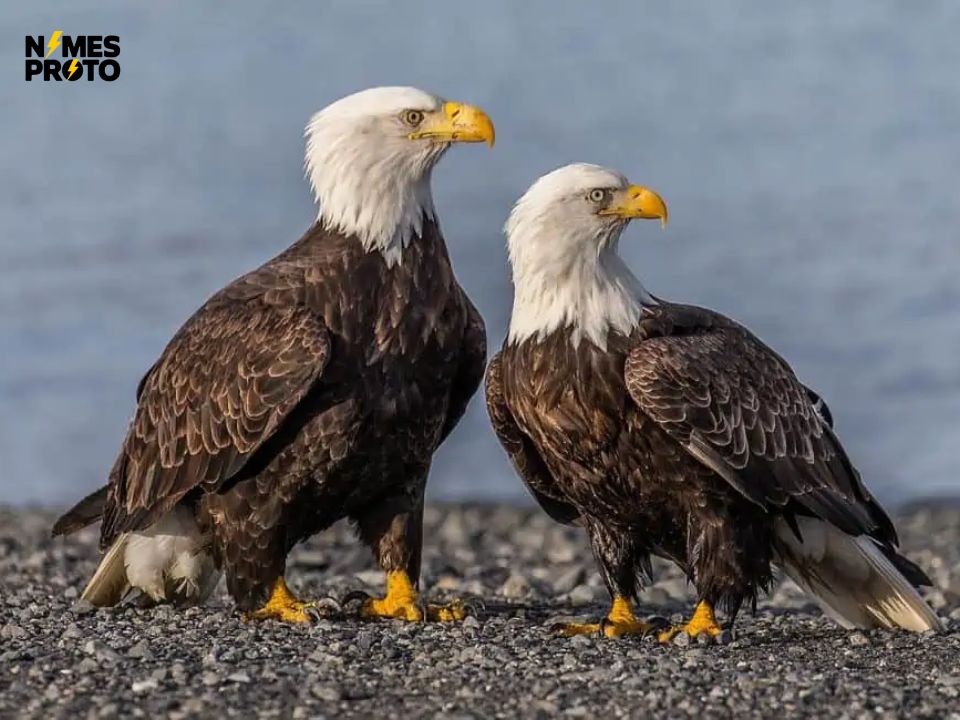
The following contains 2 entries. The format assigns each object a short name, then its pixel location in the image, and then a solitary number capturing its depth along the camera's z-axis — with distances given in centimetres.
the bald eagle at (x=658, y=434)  1641
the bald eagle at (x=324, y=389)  1673
